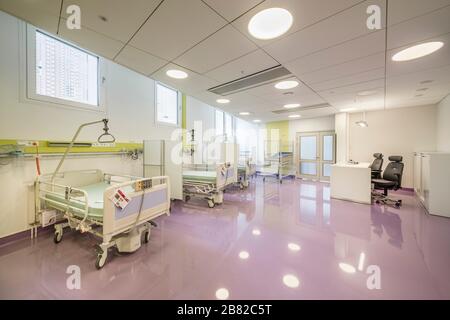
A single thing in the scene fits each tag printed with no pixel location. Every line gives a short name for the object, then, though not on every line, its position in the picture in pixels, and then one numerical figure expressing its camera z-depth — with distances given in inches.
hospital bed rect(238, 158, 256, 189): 225.3
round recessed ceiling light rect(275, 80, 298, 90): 133.6
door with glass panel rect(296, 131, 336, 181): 274.1
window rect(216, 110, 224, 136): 283.1
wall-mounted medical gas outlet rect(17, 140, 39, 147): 95.5
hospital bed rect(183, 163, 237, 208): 155.1
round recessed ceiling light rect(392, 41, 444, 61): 85.5
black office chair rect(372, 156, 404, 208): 158.6
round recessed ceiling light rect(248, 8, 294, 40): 66.9
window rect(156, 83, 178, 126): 184.5
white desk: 162.6
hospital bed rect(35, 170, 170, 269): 72.9
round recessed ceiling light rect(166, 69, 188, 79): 117.5
